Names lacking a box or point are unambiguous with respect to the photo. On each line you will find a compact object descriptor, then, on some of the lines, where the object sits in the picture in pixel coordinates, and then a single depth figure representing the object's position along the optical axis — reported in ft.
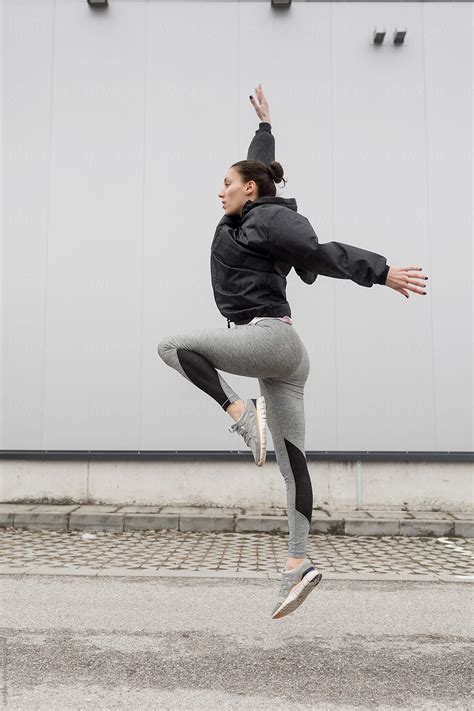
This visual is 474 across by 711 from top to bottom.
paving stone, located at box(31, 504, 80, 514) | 27.96
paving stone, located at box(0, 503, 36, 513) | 28.43
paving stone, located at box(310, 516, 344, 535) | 26.89
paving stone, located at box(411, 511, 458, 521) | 27.75
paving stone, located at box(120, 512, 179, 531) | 27.04
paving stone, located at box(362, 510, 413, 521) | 28.09
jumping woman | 9.99
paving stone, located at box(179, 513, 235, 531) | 26.91
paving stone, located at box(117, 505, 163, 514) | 28.53
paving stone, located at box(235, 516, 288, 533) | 26.84
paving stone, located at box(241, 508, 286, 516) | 28.02
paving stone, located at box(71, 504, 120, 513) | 28.16
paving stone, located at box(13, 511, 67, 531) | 27.17
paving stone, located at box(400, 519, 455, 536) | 26.81
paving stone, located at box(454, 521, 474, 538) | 26.91
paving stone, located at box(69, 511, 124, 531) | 27.07
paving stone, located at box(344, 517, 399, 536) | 26.81
